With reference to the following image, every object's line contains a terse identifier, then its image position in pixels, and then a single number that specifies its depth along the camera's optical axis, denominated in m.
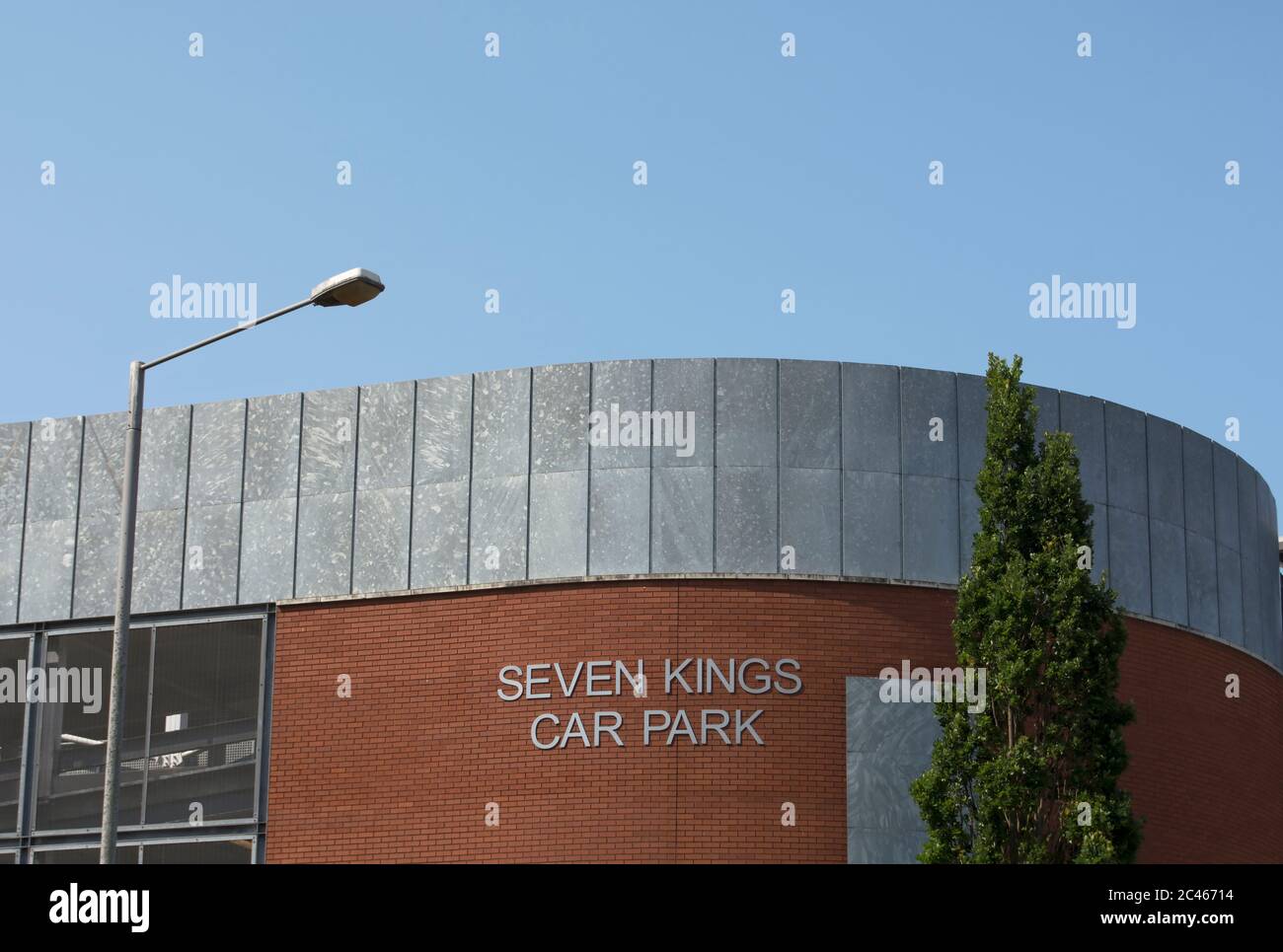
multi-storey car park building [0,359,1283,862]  24.97
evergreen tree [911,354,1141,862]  22.55
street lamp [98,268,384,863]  18.33
